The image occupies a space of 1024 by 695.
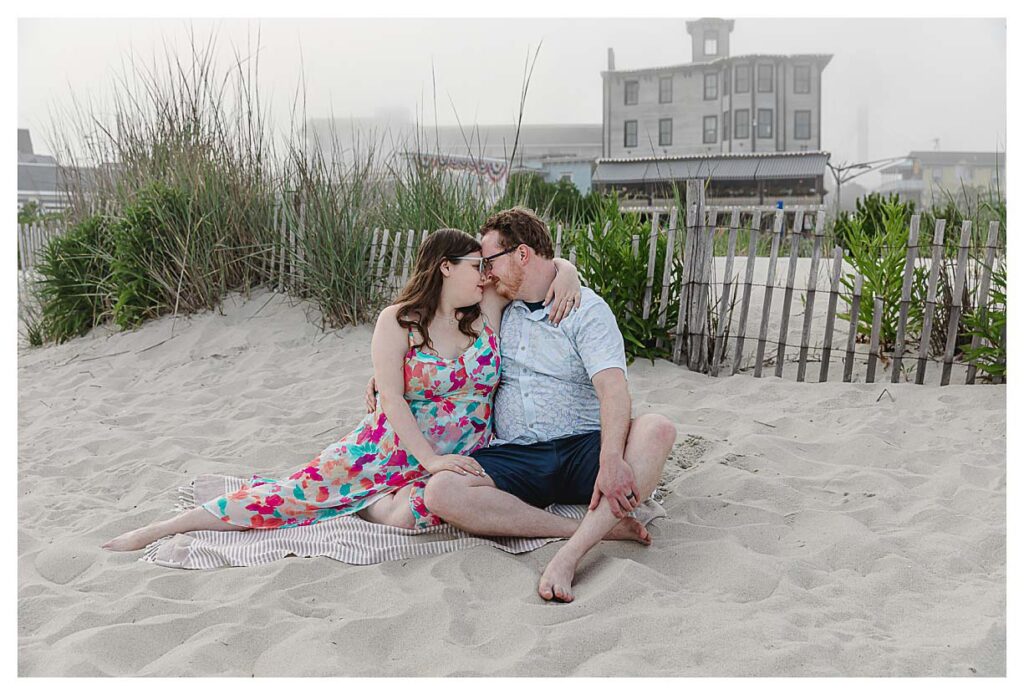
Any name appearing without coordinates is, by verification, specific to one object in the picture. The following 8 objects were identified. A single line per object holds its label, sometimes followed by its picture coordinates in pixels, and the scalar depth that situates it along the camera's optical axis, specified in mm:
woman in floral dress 3111
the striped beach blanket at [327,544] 2965
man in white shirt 2900
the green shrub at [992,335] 5004
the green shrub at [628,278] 5676
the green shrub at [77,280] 7543
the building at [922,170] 38388
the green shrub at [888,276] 5508
